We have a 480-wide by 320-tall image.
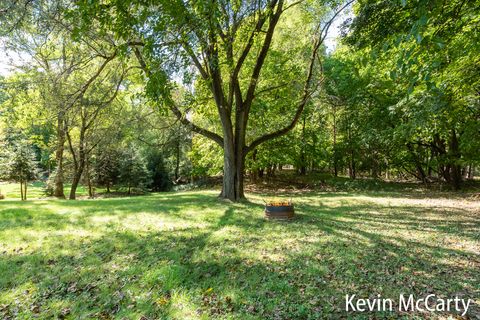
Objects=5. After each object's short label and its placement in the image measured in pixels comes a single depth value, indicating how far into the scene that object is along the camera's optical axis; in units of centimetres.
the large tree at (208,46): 413
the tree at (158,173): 2181
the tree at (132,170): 1977
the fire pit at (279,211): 672
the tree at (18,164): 1631
